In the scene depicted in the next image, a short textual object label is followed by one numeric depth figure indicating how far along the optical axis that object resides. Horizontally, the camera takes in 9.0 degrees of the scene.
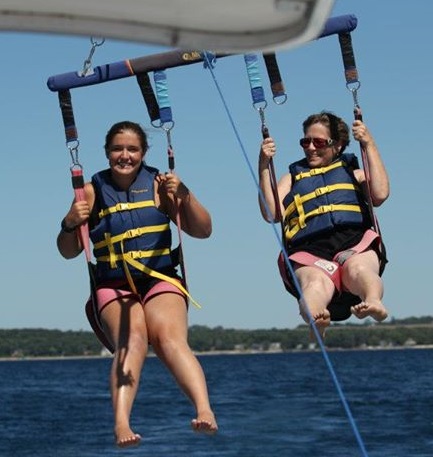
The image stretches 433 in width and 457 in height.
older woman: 16.67
